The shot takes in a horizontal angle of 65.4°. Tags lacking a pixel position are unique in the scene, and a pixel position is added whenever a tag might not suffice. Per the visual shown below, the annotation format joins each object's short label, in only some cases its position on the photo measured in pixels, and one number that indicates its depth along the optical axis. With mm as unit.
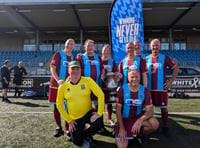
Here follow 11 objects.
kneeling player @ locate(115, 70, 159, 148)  2203
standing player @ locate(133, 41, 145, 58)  3326
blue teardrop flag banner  5180
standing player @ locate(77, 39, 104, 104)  2949
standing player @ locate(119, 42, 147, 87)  2828
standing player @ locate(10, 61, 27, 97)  7754
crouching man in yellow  2309
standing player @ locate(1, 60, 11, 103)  6329
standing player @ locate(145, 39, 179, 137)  2992
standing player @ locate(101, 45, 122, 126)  3199
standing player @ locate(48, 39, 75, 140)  2871
